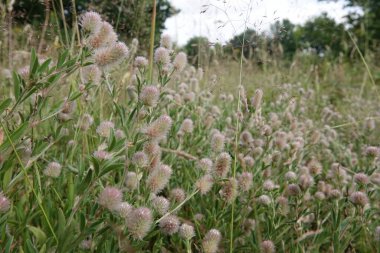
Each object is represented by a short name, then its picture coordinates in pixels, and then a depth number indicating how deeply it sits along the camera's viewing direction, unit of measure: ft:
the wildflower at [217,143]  0.84
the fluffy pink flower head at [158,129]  0.63
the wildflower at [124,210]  0.57
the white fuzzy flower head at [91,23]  0.62
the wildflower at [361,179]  0.90
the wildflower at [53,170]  0.72
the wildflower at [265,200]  0.86
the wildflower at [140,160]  0.64
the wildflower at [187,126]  0.97
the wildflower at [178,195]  0.71
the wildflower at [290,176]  0.96
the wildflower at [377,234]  0.77
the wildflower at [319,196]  0.92
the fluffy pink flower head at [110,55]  0.63
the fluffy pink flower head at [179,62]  0.86
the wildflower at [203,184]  0.71
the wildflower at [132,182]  0.67
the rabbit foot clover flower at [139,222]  0.54
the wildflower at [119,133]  0.85
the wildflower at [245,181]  0.83
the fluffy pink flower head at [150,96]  0.65
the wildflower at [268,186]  0.88
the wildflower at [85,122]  0.85
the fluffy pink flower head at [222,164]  0.74
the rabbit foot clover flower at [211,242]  0.64
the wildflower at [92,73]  0.77
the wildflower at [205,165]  0.81
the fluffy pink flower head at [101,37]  0.62
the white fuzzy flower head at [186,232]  0.65
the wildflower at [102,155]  0.57
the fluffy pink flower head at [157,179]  0.64
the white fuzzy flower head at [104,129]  0.74
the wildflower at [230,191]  0.77
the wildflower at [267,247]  0.73
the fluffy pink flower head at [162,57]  0.78
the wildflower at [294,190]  0.87
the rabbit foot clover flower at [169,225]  0.64
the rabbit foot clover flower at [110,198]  0.54
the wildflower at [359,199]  0.82
